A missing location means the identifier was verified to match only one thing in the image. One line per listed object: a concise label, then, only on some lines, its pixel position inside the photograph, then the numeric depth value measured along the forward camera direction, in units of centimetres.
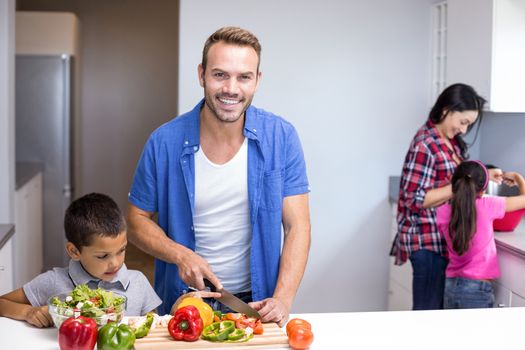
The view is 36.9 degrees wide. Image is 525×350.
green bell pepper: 167
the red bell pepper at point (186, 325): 175
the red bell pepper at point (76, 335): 165
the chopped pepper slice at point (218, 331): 176
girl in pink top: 317
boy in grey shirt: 206
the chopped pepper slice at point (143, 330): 176
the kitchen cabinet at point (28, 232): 450
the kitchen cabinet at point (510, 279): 311
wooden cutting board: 173
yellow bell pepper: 181
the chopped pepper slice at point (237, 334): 176
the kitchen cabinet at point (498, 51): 348
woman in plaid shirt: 332
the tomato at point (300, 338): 174
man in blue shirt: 231
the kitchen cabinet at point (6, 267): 302
